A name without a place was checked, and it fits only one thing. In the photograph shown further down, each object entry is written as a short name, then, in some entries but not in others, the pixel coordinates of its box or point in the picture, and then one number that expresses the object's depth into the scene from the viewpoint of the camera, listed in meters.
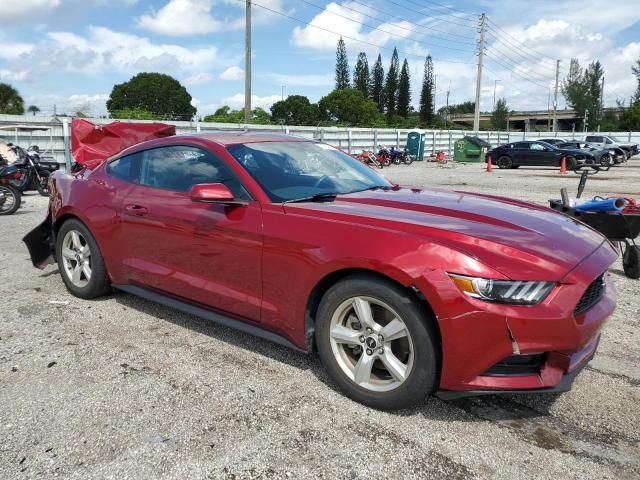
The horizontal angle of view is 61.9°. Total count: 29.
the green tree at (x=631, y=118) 72.56
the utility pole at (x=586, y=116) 89.68
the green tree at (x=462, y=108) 150.88
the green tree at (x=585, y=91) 91.75
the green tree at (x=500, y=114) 111.12
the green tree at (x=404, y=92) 105.62
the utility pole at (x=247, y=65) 27.67
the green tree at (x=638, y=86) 83.25
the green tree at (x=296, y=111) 95.54
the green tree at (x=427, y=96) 103.56
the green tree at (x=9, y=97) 50.28
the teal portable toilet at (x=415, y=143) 33.10
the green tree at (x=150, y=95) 98.88
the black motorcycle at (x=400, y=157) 28.80
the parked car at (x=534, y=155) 26.22
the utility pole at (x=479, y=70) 49.47
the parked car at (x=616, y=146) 30.33
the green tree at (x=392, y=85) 104.94
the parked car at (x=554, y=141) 28.23
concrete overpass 122.94
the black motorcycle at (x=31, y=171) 12.33
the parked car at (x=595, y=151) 26.72
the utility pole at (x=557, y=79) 90.38
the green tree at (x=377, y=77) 104.81
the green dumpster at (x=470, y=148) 33.25
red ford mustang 2.56
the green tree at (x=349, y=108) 92.88
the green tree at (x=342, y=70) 98.44
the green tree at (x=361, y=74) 102.00
